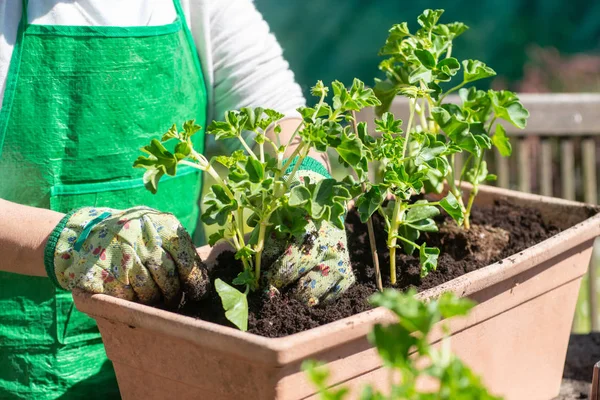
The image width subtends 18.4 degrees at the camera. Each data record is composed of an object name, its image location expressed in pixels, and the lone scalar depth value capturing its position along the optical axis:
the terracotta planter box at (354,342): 1.79
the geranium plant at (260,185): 1.86
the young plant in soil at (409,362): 1.54
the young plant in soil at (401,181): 1.93
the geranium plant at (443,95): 2.02
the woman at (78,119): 2.13
